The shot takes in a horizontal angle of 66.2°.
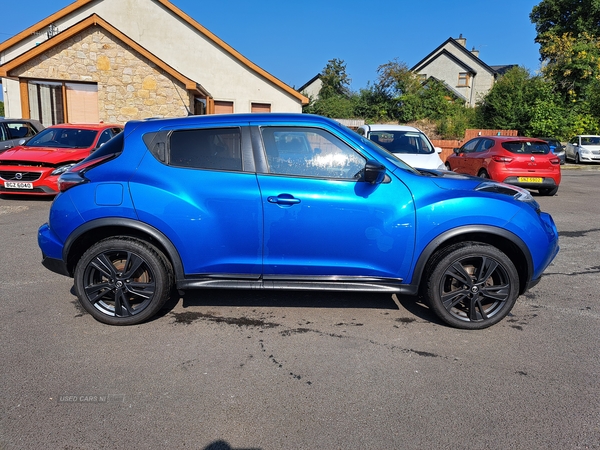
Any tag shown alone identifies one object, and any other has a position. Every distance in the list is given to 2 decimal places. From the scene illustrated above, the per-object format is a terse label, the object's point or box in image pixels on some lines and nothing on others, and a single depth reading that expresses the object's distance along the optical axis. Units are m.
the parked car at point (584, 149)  24.83
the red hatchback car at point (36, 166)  9.61
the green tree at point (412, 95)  35.16
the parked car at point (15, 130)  12.37
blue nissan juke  3.75
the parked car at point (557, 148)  21.72
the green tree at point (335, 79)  49.62
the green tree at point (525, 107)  28.41
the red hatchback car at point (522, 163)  11.02
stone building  17.11
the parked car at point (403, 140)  9.92
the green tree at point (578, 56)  28.78
